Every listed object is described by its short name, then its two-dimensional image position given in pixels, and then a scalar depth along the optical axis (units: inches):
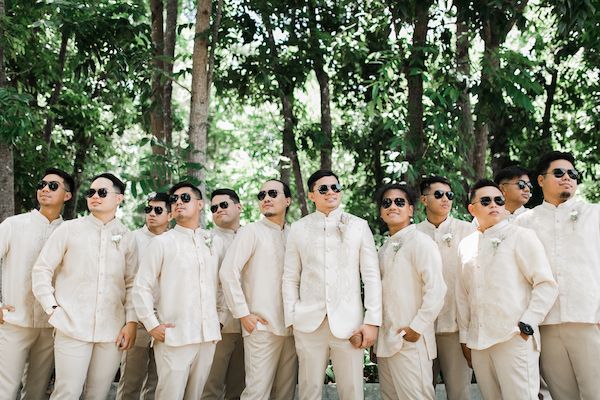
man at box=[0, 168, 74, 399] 234.8
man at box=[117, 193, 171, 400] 265.0
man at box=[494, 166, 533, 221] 246.2
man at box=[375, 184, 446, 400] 214.4
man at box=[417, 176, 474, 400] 235.5
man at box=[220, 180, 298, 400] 230.4
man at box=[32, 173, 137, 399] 217.6
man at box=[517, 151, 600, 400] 209.8
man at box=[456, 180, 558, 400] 204.4
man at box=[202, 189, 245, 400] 261.9
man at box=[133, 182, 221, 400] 219.8
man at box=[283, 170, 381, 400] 218.4
